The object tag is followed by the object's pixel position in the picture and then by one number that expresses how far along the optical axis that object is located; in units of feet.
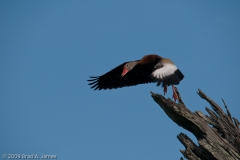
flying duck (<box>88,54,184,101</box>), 56.59
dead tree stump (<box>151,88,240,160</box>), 45.01
